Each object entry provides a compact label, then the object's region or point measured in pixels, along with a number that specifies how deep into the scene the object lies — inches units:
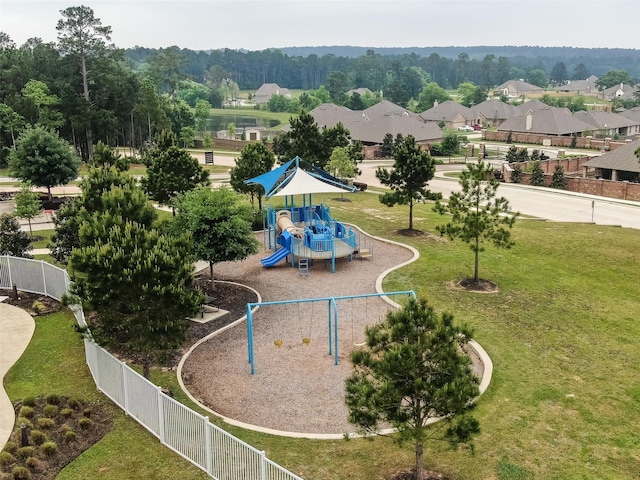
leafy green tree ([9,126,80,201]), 1403.8
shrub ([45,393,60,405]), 597.6
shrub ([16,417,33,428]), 558.3
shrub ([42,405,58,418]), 576.1
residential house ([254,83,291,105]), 6982.3
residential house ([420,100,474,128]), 4293.8
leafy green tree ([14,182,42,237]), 1197.7
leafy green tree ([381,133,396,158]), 2819.9
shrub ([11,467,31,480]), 482.3
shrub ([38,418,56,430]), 555.5
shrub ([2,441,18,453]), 518.9
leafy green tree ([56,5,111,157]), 2346.2
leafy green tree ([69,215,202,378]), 561.6
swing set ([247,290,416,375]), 676.7
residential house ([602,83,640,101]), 6792.8
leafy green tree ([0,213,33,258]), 959.0
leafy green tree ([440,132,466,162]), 2886.3
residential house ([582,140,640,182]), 2116.1
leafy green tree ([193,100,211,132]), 4001.0
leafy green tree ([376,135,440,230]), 1168.2
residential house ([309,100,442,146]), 3014.3
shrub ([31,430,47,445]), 533.0
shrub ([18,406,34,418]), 573.0
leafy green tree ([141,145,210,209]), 1169.4
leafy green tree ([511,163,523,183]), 2220.7
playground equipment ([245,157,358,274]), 1048.2
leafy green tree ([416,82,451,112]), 5187.0
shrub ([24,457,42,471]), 497.4
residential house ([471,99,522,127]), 4392.2
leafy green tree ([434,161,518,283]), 889.5
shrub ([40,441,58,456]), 518.2
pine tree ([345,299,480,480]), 419.8
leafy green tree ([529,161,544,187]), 2159.2
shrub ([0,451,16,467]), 500.7
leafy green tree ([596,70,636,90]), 7480.3
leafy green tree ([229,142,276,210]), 1358.3
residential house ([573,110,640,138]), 3622.0
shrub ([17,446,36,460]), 510.9
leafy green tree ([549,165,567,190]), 2112.5
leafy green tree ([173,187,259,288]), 851.4
